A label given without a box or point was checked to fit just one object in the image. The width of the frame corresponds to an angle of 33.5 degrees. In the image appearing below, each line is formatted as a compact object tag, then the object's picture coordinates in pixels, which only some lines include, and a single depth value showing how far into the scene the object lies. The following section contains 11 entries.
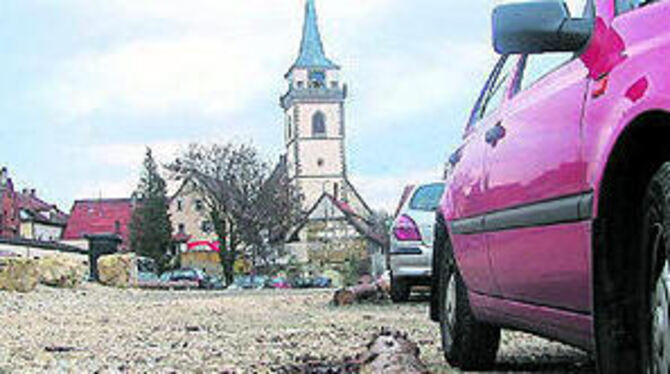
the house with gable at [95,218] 116.81
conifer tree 93.81
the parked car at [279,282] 58.62
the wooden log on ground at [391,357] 5.22
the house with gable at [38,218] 105.12
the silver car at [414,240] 13.77
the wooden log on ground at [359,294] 15.71
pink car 3.13
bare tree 67.19
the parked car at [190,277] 60.28
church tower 136.88
